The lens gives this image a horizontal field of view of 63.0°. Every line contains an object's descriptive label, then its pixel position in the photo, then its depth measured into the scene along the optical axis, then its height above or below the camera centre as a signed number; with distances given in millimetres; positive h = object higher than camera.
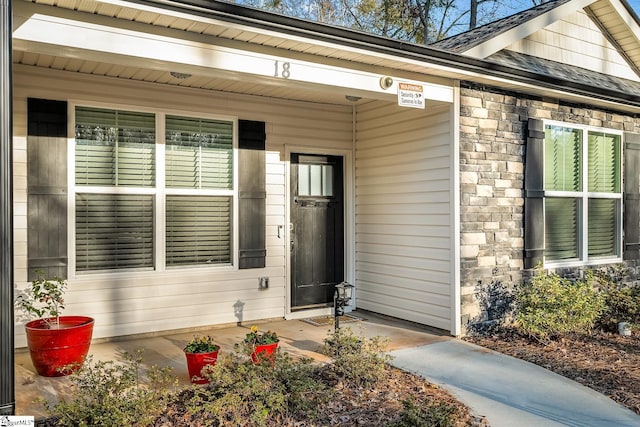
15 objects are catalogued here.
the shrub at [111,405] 2840 -1084
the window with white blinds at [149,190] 5020 +215
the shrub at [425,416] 2949 -1190
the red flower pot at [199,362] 3777 -1092
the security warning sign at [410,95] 4898 +1099
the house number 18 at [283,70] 4250 +1162
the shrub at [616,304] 5895 -1069
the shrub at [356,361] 3807 -1114
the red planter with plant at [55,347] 3969 -1039
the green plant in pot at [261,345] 3740 -1006
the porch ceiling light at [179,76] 4838 +1276
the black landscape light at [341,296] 4656 -759
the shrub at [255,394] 3119 -1148
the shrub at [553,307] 5184 -986
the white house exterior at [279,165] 4480 +492
